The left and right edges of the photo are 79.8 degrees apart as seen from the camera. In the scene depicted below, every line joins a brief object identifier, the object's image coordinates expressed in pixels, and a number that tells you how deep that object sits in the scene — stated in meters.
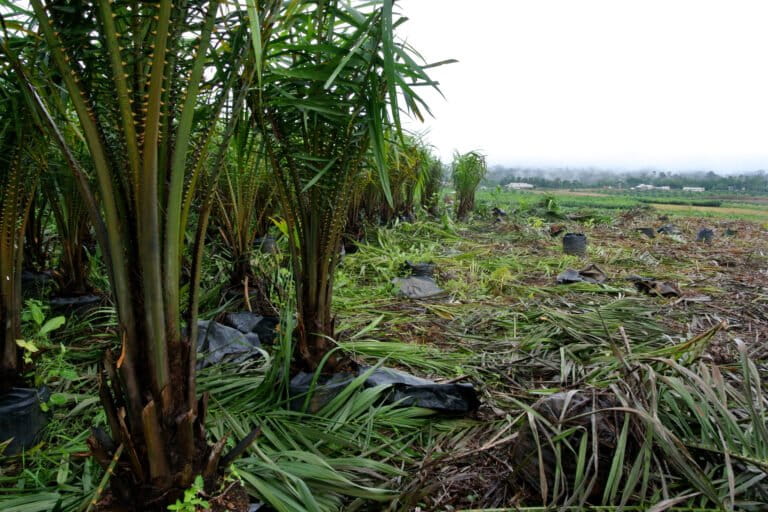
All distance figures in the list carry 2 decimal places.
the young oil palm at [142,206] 0.81
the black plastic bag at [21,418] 1.29
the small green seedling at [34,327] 1.36
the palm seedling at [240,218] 2.44
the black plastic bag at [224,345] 1.87
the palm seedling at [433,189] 7.10
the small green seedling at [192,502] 0.88
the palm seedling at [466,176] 7.36
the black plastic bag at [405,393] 1.53
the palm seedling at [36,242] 2.42
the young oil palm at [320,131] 1.26
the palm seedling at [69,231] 2.09
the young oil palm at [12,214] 1.31
